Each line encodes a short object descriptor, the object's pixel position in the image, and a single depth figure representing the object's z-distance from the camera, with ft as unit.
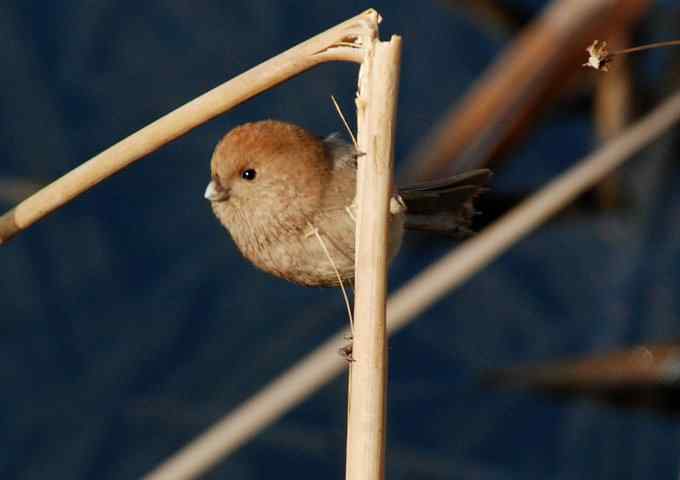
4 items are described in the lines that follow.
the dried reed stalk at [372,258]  8.74
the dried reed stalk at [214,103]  8.75
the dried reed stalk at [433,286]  9.24
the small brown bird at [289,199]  8.98
